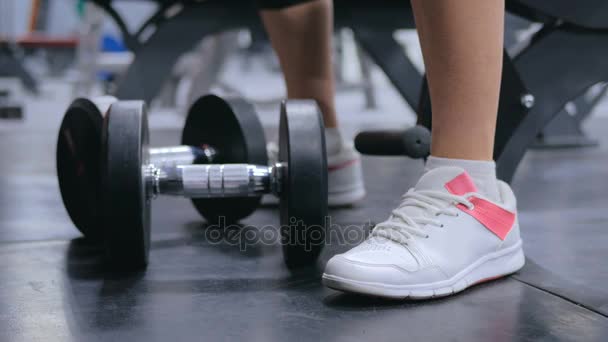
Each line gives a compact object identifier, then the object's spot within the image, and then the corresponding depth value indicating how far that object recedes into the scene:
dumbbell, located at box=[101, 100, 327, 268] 2.41
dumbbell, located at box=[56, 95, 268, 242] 2.57
